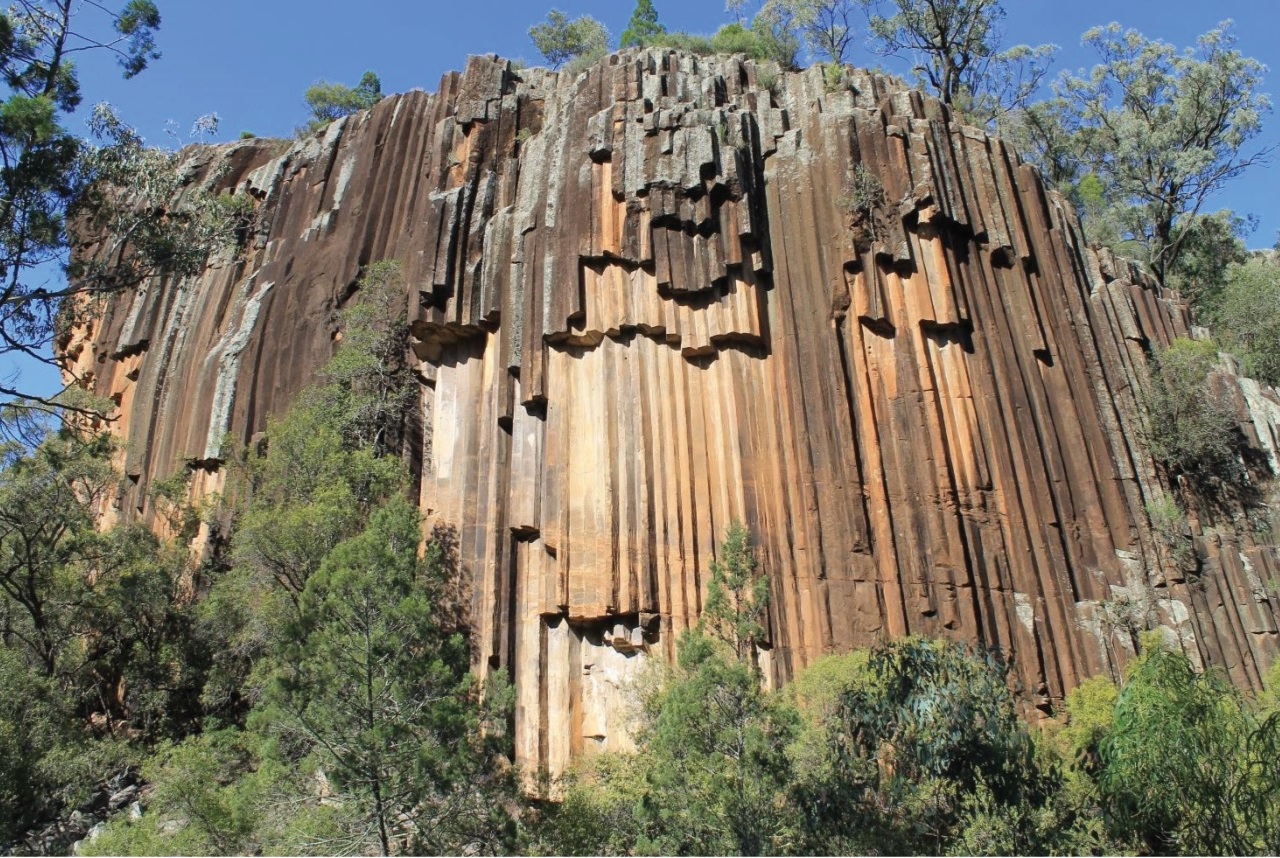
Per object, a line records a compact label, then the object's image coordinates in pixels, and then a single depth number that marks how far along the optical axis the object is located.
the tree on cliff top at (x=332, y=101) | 38.31
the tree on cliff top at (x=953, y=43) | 32.09
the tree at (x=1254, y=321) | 23.58
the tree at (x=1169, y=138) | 28.17
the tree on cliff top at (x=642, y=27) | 34.33
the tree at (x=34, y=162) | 12.12
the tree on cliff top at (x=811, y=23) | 32.74
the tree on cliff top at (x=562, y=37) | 36.94
